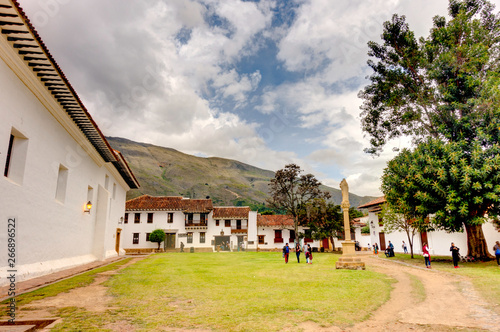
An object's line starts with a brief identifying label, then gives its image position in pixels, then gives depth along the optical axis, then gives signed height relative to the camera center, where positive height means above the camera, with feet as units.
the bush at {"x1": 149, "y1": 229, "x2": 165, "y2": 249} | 127.54 -2.70
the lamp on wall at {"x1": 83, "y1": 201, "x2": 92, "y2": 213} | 47.52 +4.15
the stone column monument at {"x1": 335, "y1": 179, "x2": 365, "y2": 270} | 46.76 -4.54
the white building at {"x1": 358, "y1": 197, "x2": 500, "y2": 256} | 68.85 -3.60
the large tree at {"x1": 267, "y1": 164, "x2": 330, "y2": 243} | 117.50 +15.57
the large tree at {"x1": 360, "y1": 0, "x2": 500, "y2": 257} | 49.52 +27.13
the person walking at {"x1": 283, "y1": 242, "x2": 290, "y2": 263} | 62.11 -5.02
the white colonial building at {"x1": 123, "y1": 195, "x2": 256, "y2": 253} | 135.33 +2.85
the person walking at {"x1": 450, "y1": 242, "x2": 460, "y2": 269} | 50.85 -5.48
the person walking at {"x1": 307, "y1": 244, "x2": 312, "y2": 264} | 59.81 -5.23
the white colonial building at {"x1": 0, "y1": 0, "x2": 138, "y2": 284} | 23.35 +8.64
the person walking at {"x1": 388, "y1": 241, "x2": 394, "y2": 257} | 80.02 -6.79
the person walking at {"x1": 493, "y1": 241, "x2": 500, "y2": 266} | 49.52 -4.72
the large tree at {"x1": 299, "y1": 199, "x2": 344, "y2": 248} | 113.22 +3.48
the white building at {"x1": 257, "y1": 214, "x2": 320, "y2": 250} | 145.38 -2.62
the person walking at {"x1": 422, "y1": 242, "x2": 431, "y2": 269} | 50.71 -5.54
